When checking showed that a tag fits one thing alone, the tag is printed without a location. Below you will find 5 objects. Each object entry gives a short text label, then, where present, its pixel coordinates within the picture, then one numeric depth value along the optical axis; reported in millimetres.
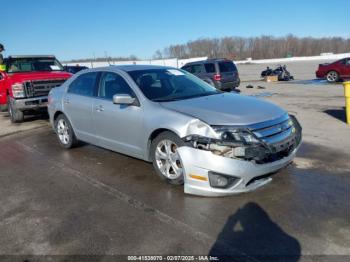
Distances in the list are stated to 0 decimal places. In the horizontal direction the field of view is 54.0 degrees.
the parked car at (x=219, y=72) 16109
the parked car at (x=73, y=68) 20541
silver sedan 4008
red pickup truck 9898
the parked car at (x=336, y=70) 20531
